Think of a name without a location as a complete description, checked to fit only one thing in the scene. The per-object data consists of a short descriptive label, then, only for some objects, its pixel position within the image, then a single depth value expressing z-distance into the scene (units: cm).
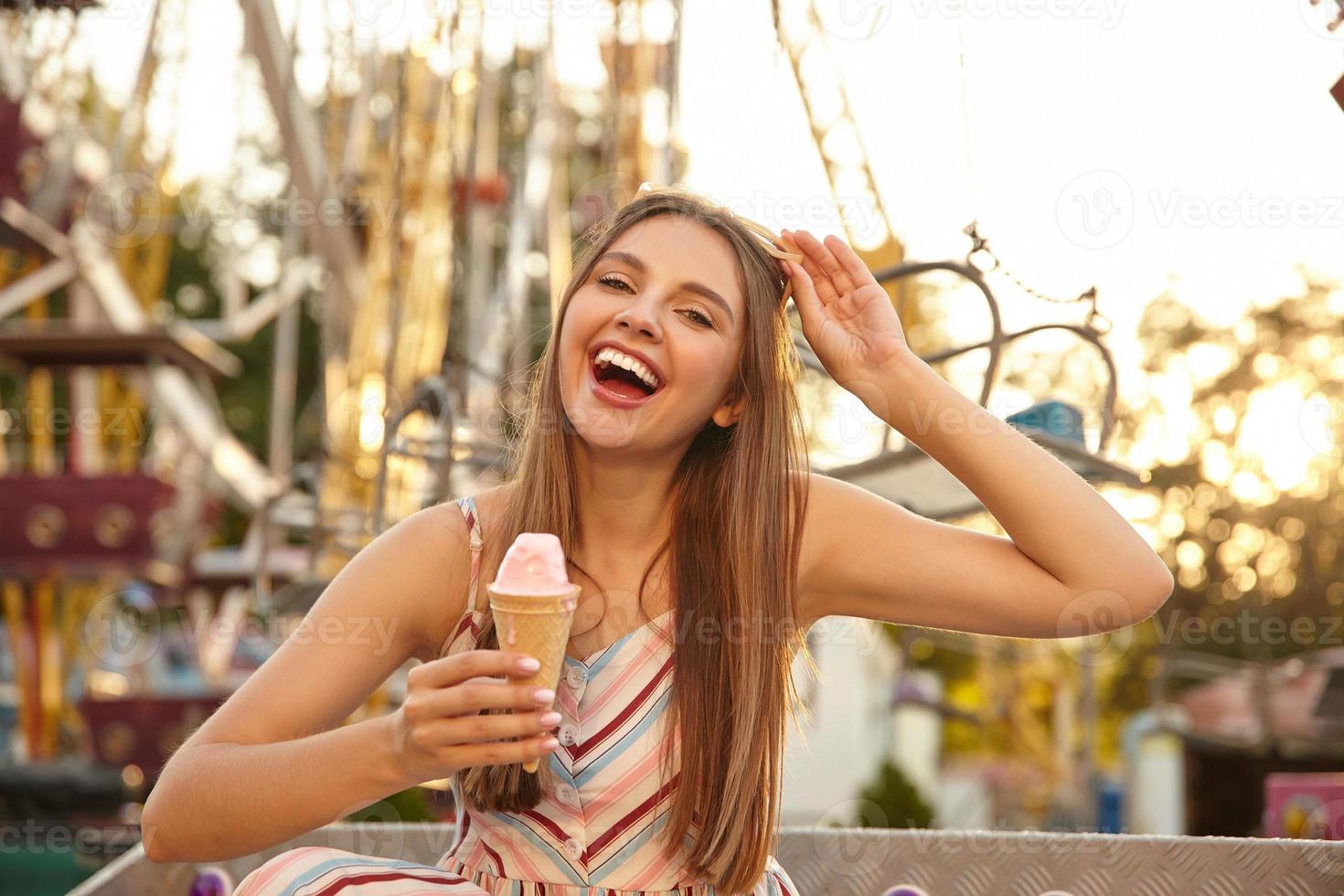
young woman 220
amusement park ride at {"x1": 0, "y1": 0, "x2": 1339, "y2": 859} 569
